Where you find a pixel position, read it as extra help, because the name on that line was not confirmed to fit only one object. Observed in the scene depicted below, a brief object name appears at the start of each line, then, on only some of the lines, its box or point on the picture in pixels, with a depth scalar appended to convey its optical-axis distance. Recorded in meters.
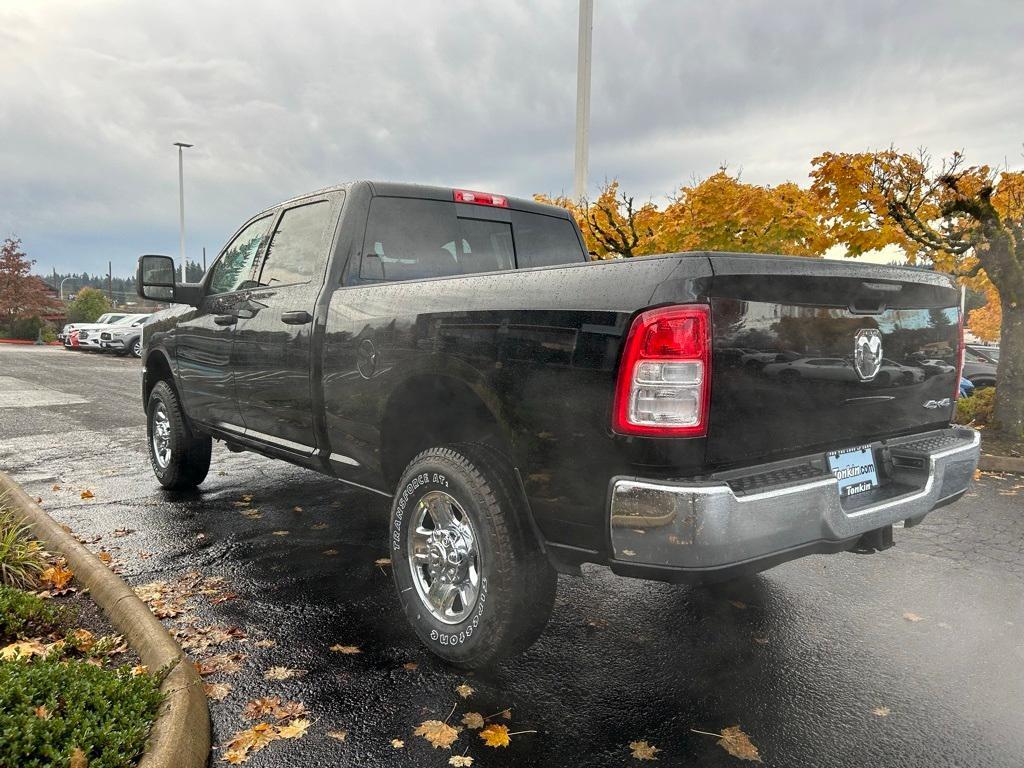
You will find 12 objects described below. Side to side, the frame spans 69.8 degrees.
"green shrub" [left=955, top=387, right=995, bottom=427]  9.30
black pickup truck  2.29
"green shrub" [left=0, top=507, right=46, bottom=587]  3.46
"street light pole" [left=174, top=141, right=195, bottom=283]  38.19
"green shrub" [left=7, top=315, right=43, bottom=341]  42.84
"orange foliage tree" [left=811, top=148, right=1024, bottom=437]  8.59
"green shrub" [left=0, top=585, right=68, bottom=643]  3.00
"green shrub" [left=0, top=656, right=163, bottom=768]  2.10
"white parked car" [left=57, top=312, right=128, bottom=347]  32.98
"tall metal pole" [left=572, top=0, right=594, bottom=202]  11.30
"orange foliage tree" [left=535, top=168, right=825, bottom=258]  12.25
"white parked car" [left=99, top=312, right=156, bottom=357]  26.86
